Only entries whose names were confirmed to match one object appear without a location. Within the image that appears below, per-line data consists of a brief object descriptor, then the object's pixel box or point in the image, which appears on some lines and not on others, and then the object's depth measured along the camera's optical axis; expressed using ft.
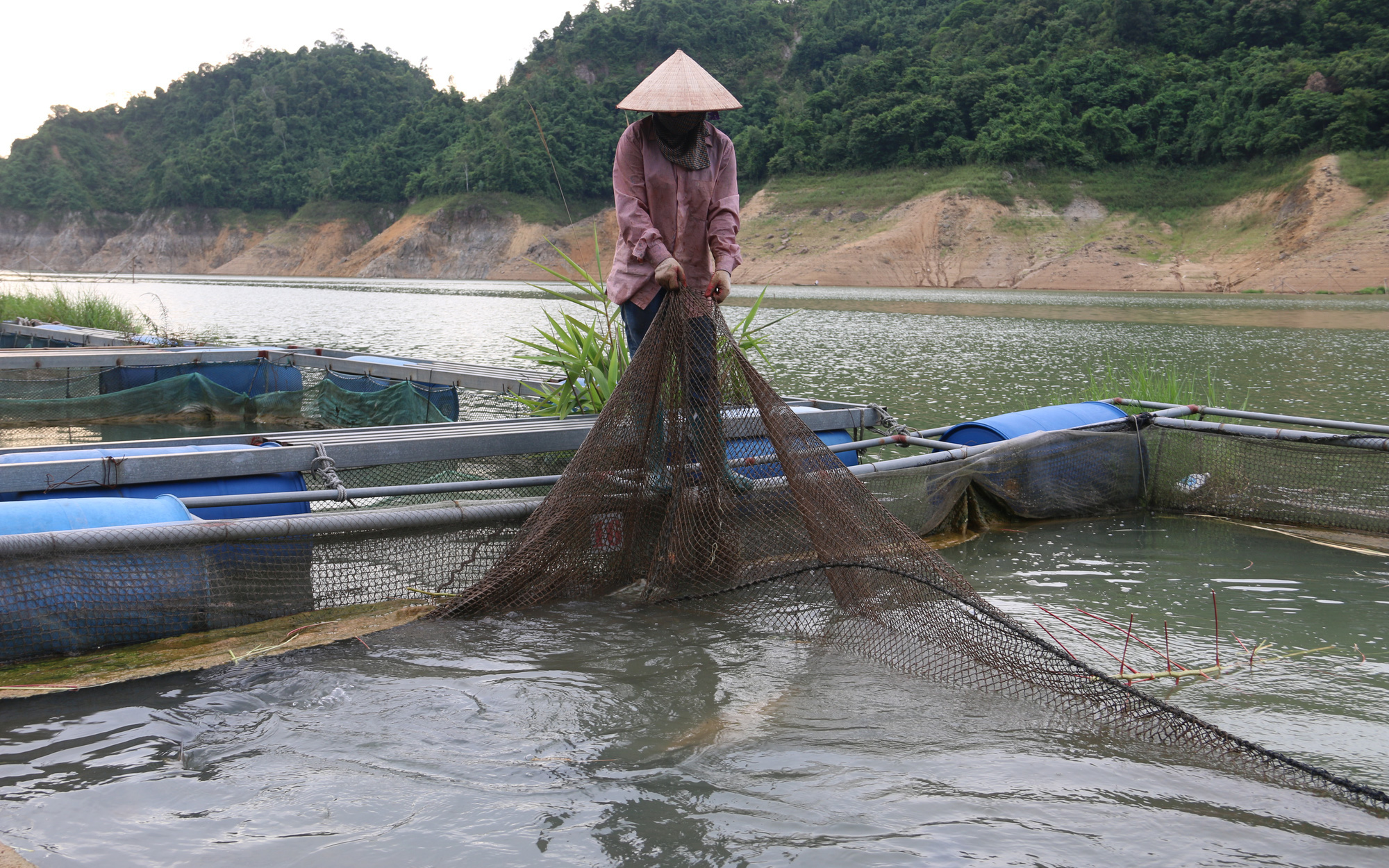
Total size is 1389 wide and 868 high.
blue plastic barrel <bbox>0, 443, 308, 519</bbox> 14.58
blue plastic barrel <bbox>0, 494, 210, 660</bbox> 11.39
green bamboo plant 20.39
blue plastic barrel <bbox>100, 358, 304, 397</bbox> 36.35
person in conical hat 14.46
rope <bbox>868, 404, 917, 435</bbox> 21.89
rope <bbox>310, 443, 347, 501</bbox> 15.09
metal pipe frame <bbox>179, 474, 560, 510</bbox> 13.76
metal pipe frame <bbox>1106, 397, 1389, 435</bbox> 21.71
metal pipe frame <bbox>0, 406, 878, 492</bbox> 14.25
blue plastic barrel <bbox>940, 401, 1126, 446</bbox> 21.18
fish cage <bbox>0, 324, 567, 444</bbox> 30.78
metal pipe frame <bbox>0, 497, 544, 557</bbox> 11.19
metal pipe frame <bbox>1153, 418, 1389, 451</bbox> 18.67
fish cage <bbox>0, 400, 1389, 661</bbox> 11.92
